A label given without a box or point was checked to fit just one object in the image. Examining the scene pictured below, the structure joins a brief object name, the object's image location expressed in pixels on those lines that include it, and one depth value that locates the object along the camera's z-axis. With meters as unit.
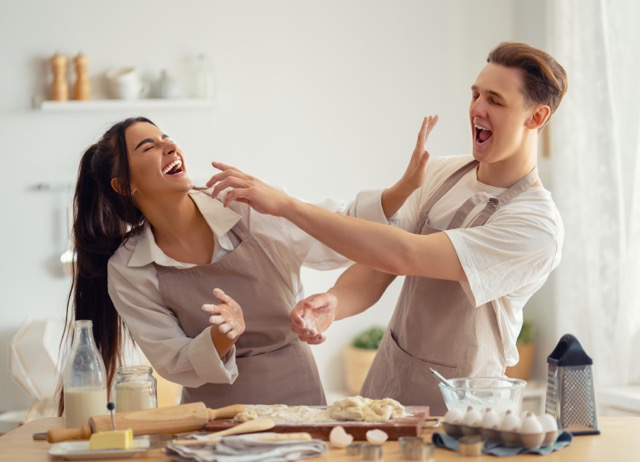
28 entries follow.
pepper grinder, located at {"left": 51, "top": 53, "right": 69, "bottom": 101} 6.25
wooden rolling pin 2.94
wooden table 2.78
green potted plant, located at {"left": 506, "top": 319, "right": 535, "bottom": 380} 6.25
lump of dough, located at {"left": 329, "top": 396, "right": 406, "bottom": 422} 2.96
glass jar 3.10
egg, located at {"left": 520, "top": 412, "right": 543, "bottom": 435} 2.78
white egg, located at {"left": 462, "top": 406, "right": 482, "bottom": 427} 2.85
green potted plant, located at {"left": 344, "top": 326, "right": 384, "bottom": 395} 6.31
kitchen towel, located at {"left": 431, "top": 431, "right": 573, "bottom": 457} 2.79
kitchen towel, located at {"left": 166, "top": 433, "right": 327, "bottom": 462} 2.74
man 3.18
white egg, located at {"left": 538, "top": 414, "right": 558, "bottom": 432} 2.80
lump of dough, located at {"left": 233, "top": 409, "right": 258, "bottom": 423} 2.97
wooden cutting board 2.91
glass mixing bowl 2.97
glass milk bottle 3.08
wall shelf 6.23
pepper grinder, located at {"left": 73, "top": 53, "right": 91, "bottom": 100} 6.27
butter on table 2.85
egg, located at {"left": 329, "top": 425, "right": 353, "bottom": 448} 2.85
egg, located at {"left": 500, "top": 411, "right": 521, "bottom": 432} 2.80
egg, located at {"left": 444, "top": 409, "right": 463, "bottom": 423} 2.87
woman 3.45
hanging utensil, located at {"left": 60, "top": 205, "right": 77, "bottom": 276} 6.25
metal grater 2.97
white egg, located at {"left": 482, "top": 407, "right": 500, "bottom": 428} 2.83
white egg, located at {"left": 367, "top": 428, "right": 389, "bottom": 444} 2.87
